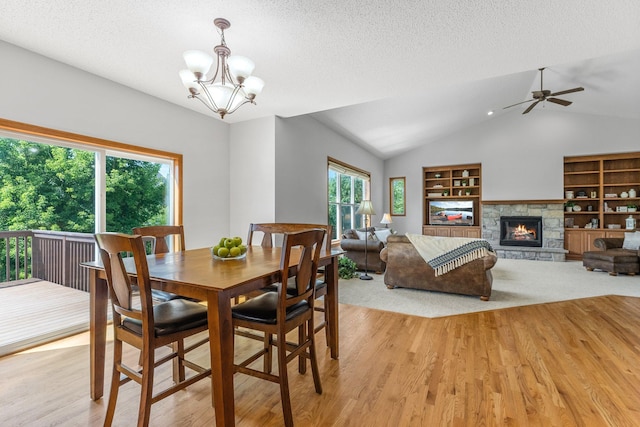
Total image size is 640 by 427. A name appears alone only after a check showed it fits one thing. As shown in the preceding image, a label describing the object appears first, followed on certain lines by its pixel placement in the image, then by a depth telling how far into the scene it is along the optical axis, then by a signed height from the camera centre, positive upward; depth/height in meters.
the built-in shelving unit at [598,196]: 6.97 +0.30
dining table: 1.39 -0.38
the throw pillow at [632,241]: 5.58 -0.60
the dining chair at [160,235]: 2.23 -0.18
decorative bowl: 2.01 -0.30
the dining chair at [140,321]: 1.42 -0.56
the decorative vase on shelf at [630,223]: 6.73 -0.31
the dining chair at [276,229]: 2.67 -0.17
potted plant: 5.18 -0.99
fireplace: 7.46 -0.52
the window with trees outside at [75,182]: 2.76 +0.31
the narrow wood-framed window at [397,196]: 9.14 +0.43
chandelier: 1.90 +0.89
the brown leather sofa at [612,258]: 5.29 -0.87
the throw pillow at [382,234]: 5.96 -0.47
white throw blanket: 3.88 -0.52
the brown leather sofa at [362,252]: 5.41 -0.74
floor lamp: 5.40 +0.01
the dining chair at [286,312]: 1.61 -0.58
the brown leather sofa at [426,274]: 3.88 -0.85
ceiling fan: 5.09 +1.89
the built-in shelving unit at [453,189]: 8.37 +0.59
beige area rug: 3.68 -1.15
